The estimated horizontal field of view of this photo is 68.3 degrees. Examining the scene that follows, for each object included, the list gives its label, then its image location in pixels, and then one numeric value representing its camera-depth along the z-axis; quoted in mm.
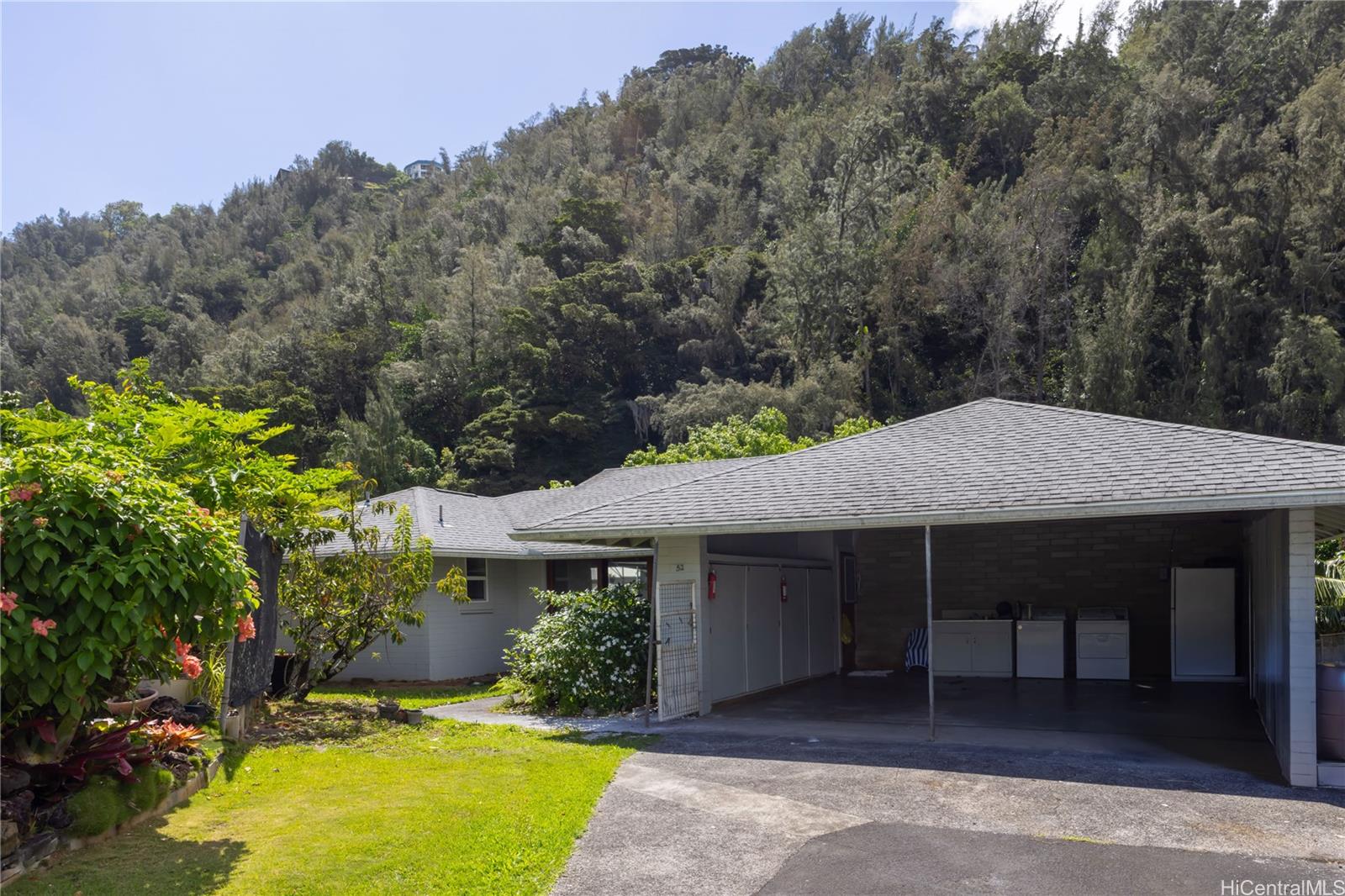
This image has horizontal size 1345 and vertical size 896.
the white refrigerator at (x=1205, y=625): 15281
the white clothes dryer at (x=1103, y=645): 15734
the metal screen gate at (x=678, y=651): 11672
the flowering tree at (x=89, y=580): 5324
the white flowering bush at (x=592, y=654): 12422
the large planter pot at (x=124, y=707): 7691
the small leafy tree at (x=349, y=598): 12156
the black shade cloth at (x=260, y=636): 9289
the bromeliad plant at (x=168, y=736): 7551
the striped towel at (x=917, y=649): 17328
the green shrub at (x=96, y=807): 6234
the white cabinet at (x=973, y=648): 16406
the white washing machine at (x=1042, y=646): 16031
